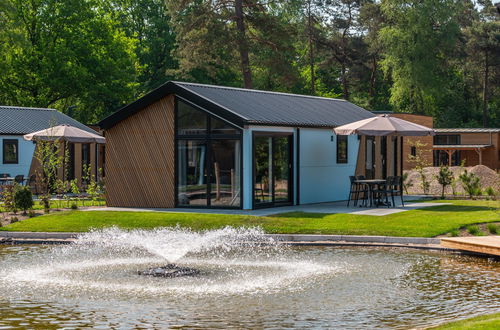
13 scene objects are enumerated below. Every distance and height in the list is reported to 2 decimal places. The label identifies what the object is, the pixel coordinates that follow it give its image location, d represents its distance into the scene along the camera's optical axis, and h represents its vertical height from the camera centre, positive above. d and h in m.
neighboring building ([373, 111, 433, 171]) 43.41 +2.14
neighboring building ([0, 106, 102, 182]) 32.44 +1.47
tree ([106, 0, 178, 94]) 56.62 +11.14
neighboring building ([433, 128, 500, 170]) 51.34 +2.37
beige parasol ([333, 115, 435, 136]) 24.00 +1.55
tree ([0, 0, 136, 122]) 47.75 +7.63
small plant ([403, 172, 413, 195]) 30.78 -0.26
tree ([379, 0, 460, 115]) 57.19 +10.23
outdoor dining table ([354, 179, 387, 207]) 24.23 -0.17
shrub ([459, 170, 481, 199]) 27.78 -0.27
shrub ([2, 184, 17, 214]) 22.46 -0.69
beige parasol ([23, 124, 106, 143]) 27.79 +1.58
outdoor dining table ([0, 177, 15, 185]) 29.69 -0.08
